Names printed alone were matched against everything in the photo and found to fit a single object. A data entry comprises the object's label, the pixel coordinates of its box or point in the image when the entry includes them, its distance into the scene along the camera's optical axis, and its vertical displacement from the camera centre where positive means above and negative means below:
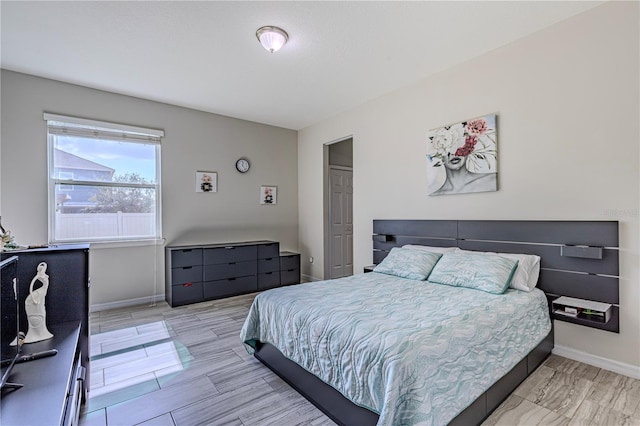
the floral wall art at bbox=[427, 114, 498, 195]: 3.01 +0.58
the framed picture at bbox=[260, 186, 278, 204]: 5.30 +0.35
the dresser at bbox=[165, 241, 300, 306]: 4.08 -0.81
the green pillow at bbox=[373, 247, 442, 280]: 2.96 -0.52
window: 3.63 +0.45
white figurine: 1.59 -0.52
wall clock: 5.00 +0.81
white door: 5.42 -0.14
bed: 1.49 -0.78
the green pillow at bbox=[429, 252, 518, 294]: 2.43 -0.50
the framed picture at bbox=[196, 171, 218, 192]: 4.62 +0.51
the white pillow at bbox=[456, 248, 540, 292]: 2.54 -0.52
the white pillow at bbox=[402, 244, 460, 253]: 3.21 -0.39
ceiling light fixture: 2.57 +1.52
